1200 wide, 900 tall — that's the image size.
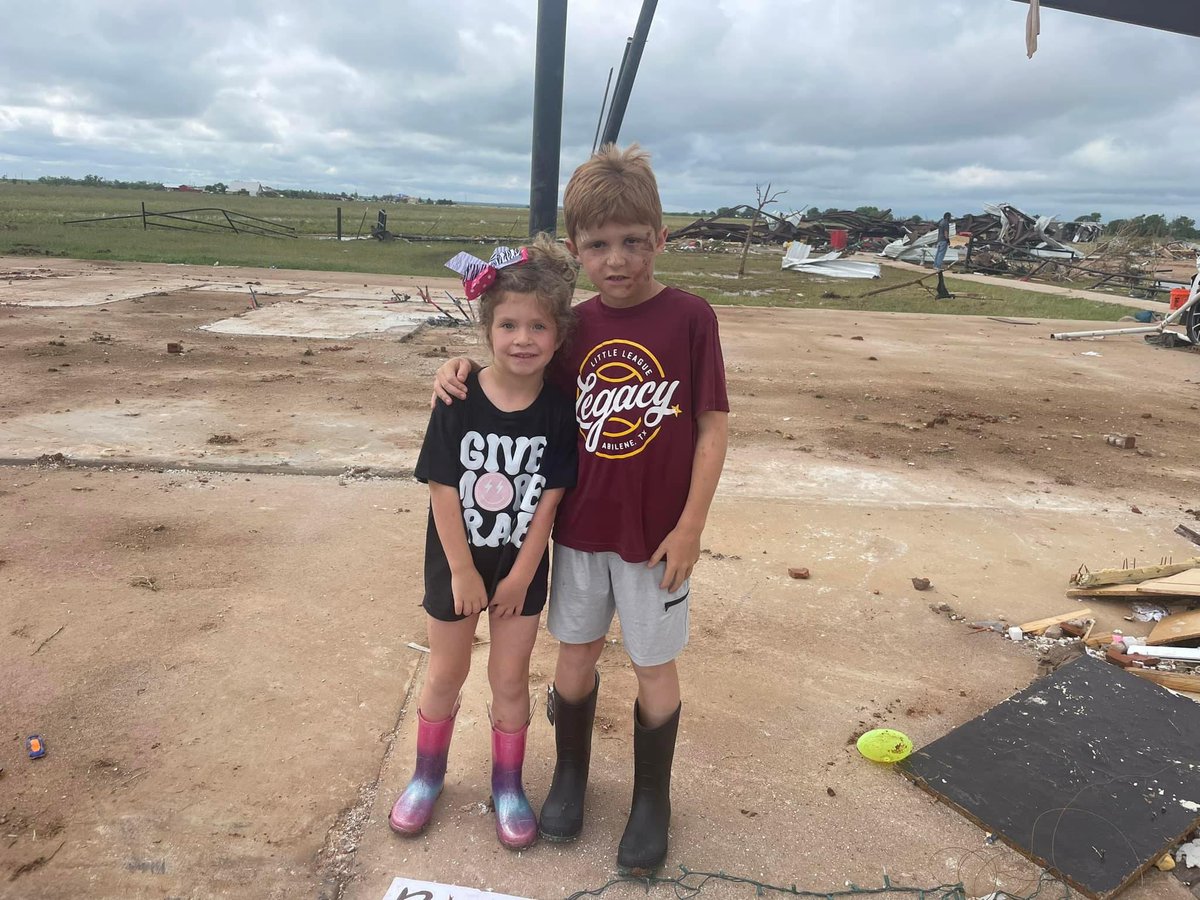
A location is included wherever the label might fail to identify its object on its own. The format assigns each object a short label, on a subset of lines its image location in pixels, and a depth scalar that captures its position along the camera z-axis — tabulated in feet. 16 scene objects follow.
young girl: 6.15
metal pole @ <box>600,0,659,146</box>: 9.33
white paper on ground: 6.06
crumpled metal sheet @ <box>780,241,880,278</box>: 83.61
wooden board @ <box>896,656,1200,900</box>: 6.69
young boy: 5.95
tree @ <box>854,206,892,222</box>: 187.28
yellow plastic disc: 7.91
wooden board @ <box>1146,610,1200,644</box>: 10.07
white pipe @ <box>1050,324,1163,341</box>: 38.45
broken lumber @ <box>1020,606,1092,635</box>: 10.71
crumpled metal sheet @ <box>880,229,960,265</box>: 107.04
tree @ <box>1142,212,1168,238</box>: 132.26
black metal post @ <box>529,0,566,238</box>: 7.97
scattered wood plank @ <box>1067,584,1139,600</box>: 11.59
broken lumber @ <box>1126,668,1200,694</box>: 9.20
